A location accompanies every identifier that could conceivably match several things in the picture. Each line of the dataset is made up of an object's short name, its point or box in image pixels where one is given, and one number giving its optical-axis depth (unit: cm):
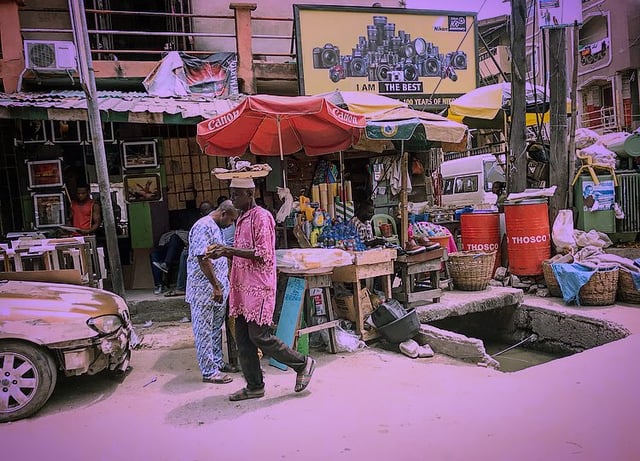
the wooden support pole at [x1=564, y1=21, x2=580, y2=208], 853
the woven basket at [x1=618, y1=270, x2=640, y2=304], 682
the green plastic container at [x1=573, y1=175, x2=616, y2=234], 872
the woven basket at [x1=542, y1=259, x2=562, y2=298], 735
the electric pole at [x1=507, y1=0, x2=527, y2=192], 870
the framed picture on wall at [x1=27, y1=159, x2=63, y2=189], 855
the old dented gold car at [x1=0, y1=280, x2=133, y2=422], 410
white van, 1600
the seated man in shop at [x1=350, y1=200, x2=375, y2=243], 704
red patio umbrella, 555
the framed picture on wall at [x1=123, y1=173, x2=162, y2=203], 884
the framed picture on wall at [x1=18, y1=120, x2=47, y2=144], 845
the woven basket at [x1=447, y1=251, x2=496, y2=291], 743
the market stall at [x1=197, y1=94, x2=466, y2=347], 581
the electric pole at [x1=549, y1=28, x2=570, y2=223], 848
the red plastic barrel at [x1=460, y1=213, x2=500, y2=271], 839
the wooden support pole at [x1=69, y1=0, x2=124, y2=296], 659
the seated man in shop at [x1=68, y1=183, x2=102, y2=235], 811
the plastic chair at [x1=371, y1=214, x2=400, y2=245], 797
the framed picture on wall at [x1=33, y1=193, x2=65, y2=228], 858
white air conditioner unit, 862
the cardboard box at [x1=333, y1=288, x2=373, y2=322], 605
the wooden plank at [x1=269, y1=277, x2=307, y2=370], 514
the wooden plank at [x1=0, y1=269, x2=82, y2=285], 499
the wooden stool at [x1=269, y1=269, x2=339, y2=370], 516
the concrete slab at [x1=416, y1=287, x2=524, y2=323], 663
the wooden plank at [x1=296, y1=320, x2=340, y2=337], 526
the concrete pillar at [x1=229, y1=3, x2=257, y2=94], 944
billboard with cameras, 994
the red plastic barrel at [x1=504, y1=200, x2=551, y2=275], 776
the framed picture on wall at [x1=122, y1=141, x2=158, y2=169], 883
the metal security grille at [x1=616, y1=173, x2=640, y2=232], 901
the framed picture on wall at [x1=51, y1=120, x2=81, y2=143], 850
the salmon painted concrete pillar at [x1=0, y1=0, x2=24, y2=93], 854
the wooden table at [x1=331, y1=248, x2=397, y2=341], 586
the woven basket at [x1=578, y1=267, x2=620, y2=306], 674
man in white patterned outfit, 471
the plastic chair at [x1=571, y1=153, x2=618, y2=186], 866
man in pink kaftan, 416
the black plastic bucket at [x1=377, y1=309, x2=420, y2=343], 575
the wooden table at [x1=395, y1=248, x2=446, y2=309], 650
